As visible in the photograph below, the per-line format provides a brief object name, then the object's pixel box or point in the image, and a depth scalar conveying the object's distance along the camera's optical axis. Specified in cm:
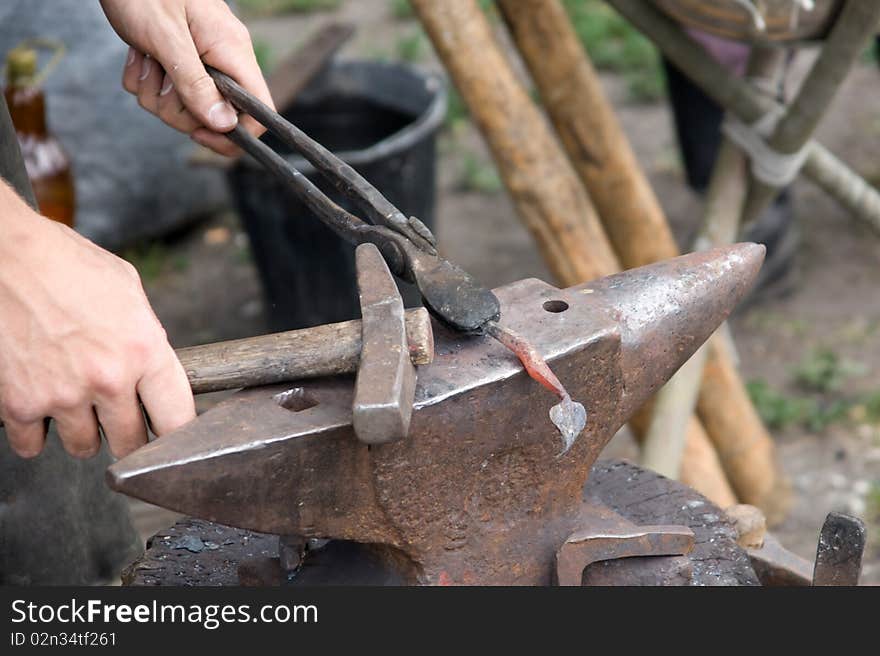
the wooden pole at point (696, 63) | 231
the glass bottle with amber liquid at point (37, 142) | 296
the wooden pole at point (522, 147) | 230
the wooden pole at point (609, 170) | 248
